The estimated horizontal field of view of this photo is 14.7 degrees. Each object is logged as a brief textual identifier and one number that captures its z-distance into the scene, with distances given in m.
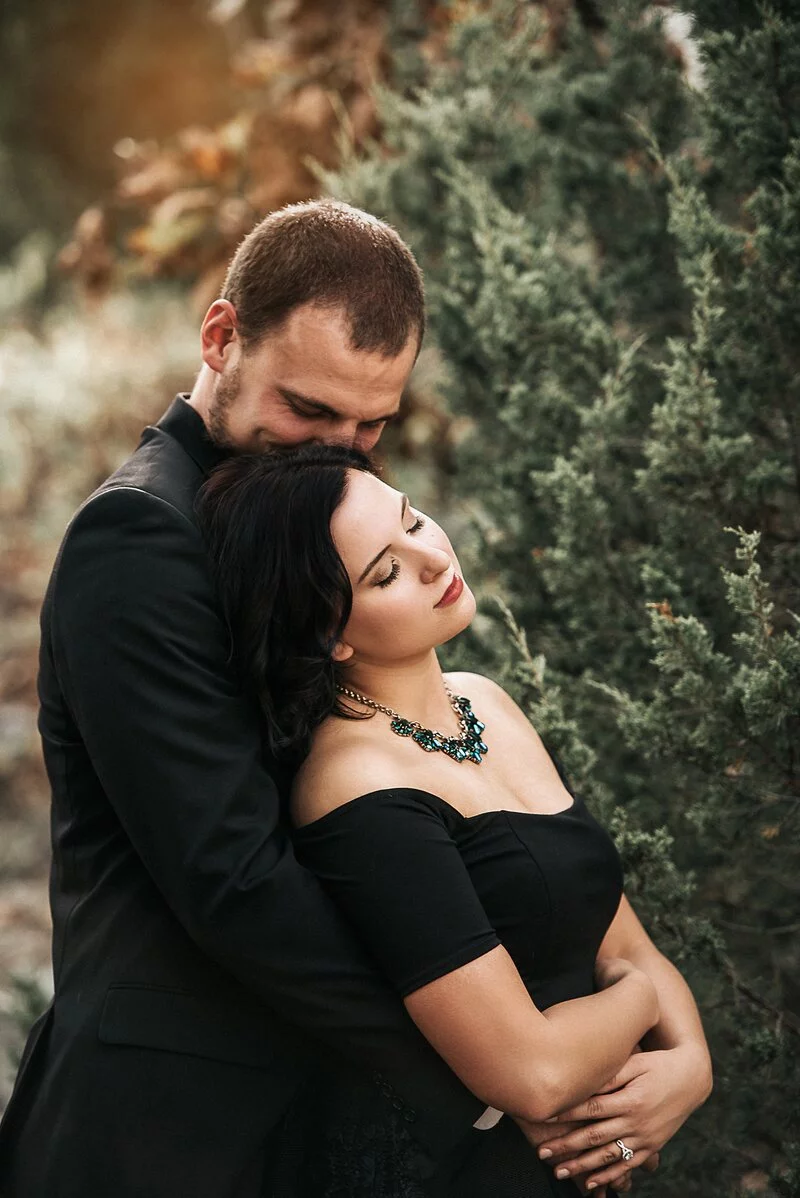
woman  2.32
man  2.32
